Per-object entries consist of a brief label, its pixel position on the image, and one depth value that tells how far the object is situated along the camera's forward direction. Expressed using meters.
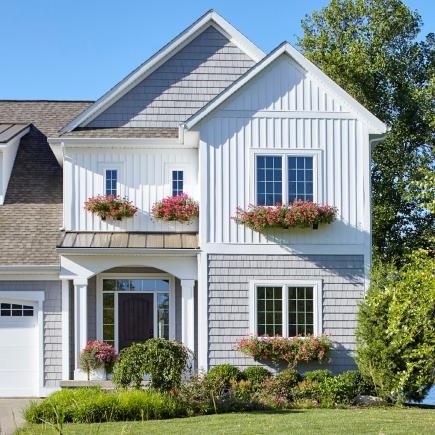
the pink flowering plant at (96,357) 19.81
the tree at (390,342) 15.49
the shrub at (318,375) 18.80
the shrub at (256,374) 18.91
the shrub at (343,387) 18.31
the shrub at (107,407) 15.18
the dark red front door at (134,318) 21.34
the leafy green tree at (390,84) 27.36
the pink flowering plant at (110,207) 20.47
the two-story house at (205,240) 19.92
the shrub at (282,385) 18.27
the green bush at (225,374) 18.69
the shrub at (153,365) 16.56
